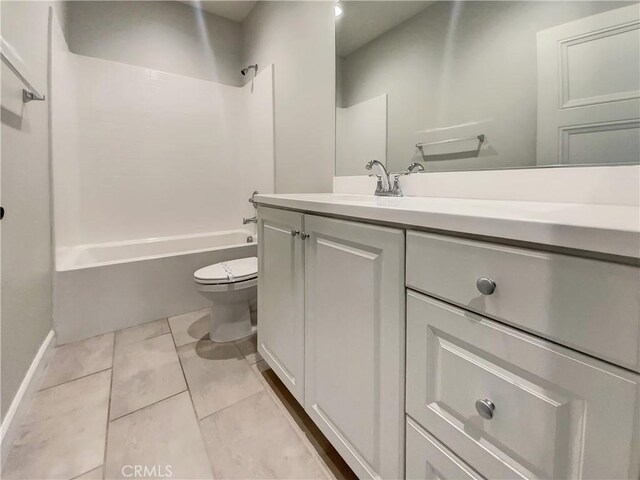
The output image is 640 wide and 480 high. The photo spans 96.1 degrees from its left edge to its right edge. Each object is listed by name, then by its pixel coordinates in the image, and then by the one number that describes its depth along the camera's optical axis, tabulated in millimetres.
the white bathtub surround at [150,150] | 2174
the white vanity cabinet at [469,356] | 386
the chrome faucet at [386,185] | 1353
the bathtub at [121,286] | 1755
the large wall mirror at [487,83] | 792
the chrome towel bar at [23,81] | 1026
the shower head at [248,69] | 2591
